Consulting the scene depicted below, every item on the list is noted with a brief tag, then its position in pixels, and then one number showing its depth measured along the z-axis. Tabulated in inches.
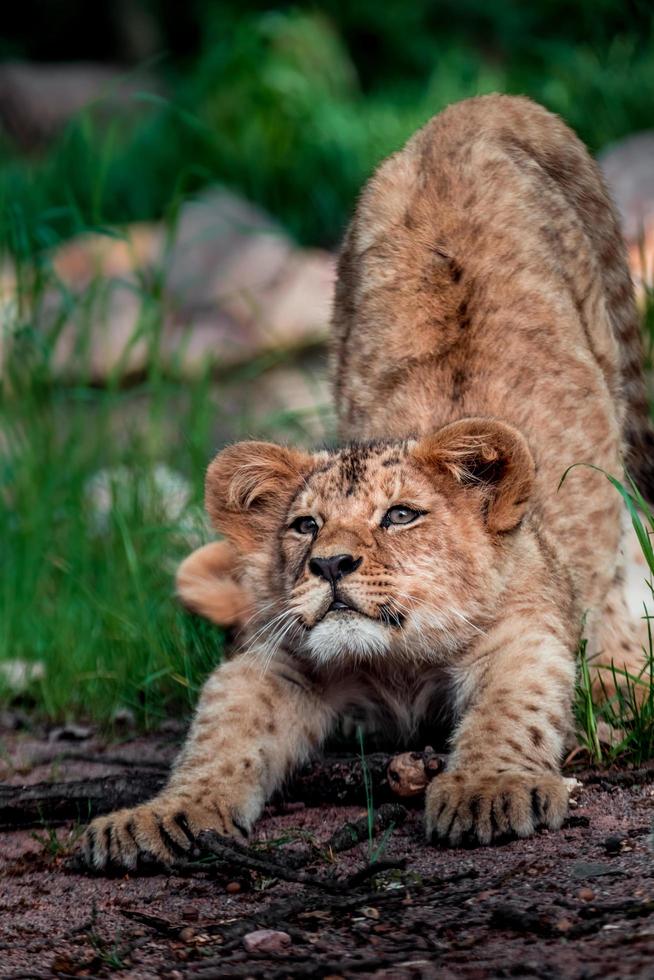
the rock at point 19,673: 407.5
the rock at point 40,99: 1270.9
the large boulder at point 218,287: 735.7
